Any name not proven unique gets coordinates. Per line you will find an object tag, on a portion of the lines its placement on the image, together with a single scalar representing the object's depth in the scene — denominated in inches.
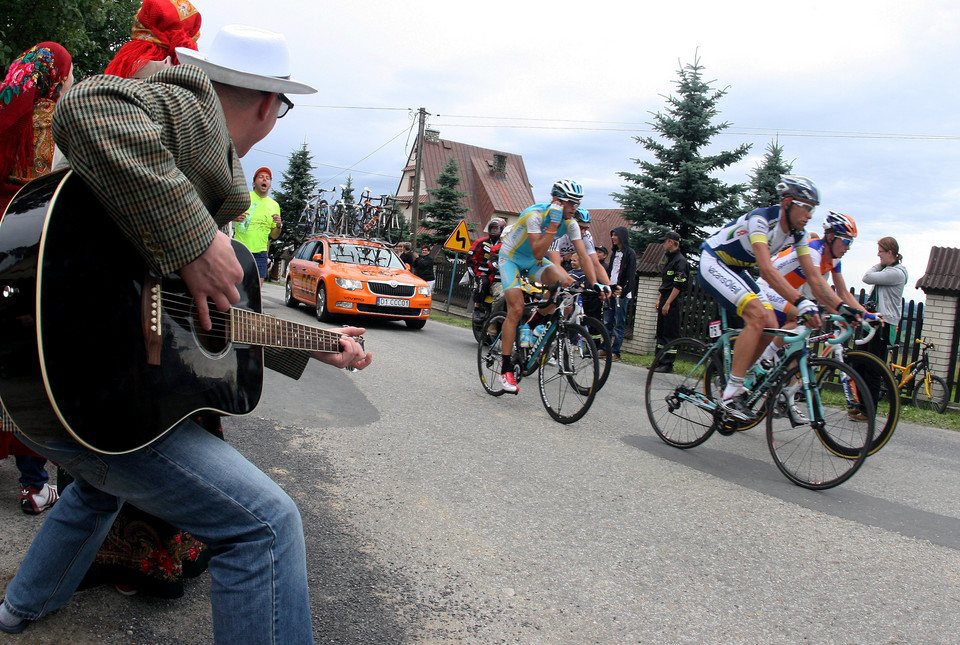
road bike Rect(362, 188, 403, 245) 1057.5
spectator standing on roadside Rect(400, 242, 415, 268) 739.4
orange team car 522.0
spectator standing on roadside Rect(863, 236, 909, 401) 335.3
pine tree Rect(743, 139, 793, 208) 985.5
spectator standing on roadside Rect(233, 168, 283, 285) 396.8
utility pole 1326.8
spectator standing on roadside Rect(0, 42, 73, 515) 123.3
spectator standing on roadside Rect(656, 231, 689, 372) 458.9
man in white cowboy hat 56.0
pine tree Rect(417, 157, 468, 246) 1504.7
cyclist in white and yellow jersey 208.4
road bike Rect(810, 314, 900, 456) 197.8
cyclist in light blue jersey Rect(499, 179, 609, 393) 264.4
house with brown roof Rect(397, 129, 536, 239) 2436.1
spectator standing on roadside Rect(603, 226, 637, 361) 471.5
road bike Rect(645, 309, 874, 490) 185.9
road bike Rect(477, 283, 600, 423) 242.5
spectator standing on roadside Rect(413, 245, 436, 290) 705.6
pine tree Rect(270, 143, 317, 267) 2154.3
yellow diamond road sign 826.8
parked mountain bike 413.7
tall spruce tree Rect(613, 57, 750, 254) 776.3
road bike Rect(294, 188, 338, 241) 1111.0
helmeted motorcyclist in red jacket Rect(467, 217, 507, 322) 477.1
